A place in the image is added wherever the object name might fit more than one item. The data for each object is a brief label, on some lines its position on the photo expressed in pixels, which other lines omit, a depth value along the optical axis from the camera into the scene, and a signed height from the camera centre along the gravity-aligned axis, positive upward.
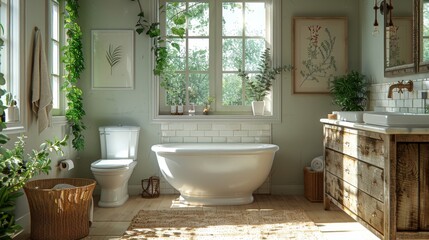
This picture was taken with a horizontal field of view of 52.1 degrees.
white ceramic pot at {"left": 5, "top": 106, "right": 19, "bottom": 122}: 3.53 -0.03
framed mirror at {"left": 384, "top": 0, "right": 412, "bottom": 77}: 3.88 +0.65
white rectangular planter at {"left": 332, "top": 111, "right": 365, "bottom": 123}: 3.64 -0.07
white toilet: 4.57 -0.57
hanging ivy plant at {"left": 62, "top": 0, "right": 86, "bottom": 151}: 4.84 +0.46
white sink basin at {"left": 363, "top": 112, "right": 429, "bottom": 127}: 2.88 -0.08
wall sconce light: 4.15 +0.97
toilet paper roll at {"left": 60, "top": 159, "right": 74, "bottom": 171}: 4.51 -0.56
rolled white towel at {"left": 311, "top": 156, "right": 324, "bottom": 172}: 5.08 -0.64
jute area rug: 3.65 -1.04
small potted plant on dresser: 4.88 +0.20
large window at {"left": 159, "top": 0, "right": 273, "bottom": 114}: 5.55 +0.75
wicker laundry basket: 3.38 -0.80
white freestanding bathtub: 4.57 -0.66
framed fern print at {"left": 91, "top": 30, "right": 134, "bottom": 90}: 5.33 +0.60
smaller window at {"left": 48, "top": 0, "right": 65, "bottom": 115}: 4.69 +0.61
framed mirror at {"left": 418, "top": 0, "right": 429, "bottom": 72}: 3.69 +0.62
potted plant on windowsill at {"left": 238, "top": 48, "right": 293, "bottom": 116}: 5.35 +0.36
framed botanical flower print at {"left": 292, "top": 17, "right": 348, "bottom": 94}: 5.33 +0.67
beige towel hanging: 3.88 +0.23
